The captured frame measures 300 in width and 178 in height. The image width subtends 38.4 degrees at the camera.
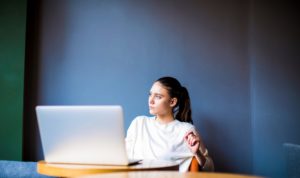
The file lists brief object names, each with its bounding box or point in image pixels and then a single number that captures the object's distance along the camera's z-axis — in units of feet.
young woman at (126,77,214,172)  7.38
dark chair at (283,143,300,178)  7.20
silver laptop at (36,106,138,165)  4.84
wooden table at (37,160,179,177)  4.84
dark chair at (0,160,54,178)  7.36
